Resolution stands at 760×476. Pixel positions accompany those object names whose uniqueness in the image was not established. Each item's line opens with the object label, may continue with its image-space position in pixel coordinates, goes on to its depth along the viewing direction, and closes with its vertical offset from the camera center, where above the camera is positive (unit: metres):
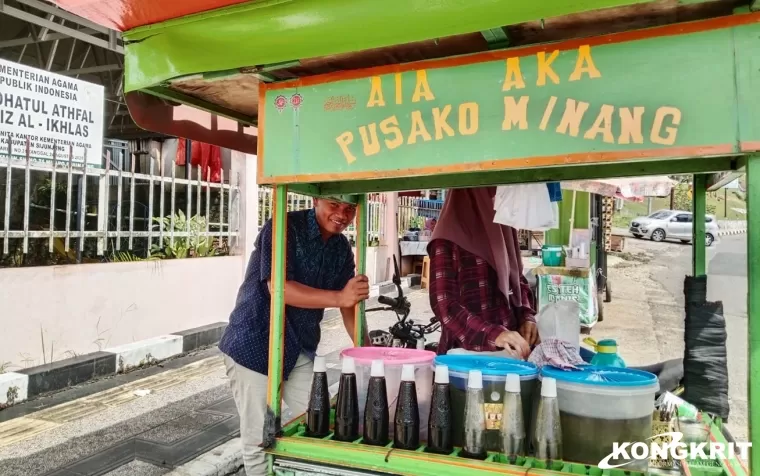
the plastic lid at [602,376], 1.60 -0.44
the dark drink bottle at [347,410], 1.76 -0.59
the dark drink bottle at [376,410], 1.71 -0.57
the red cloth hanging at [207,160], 6.65 +1.00
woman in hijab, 2.46 -0.15
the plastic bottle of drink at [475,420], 1.60 -0.56
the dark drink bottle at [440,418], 1.64 -0.57
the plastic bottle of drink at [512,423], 1.58 -0.56
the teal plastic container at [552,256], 7.85 -0.22
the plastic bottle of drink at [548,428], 1.56 -0.57
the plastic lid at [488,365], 1.71 -0.44
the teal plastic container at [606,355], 2.12 -0.47
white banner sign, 4.57 +1.12
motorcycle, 4.50 -0.83
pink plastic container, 1.84 -0.50
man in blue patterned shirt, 2.48 -0.44
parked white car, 23.27 +0.79
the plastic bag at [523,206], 2.39 +0.16
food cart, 1.29 +0.44
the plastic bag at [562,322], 2.29 -0.36
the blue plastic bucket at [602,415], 1.57 -0.53
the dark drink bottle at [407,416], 1.67 -0.57
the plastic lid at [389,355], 1.89 -0.45
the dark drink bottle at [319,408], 1.81 -0.60
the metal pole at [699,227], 2.37 +0.08
